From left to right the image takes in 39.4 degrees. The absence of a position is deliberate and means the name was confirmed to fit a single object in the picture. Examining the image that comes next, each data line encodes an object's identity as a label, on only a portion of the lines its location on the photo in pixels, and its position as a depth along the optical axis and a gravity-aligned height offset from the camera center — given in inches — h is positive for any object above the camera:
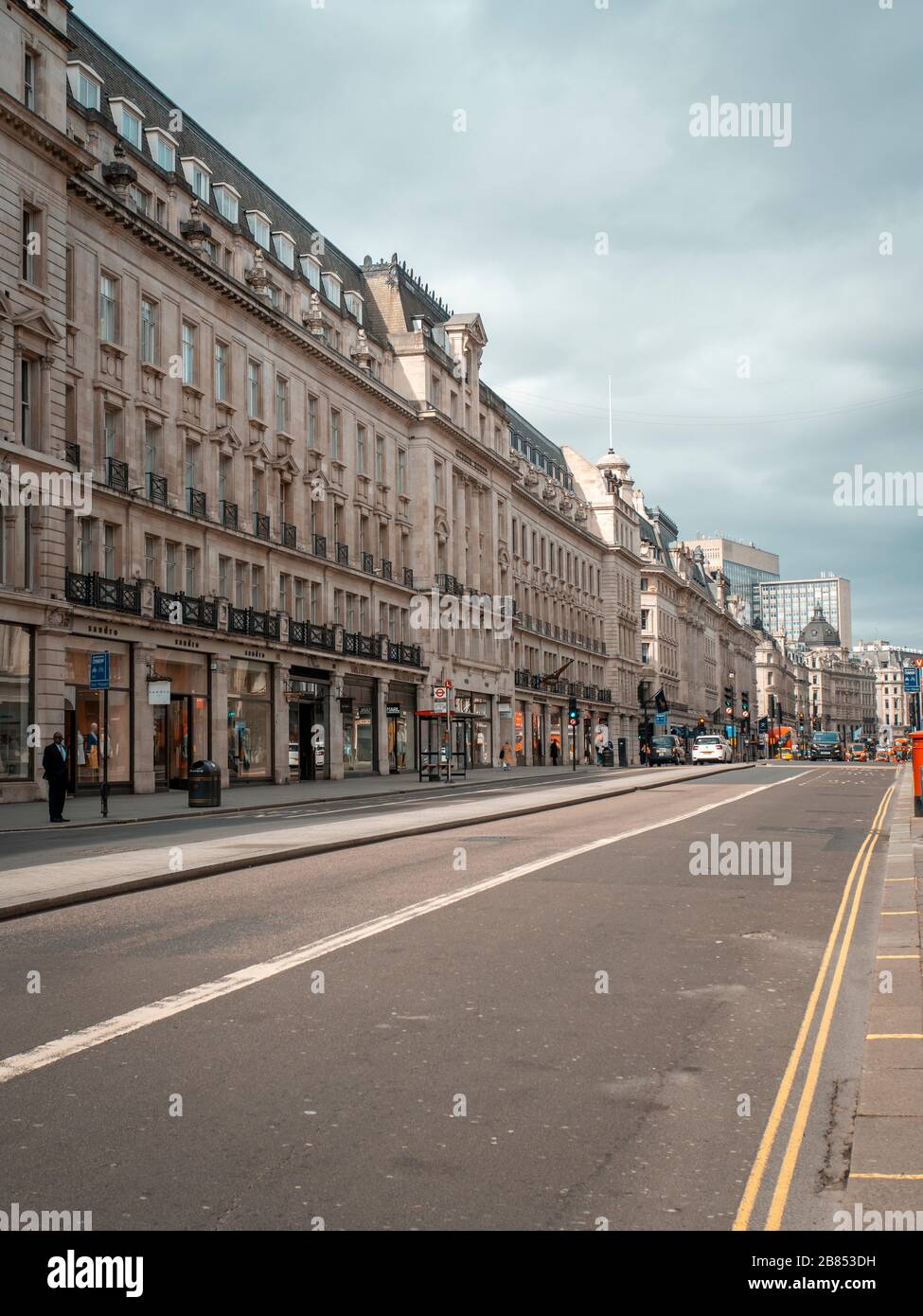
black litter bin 1116.5 -50.3
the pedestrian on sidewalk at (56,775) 928.9 -31.8
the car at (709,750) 3646.7 -77.4
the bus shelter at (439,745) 1809.8 -33.4
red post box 847.1 -26.6
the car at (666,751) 3535.9 -76.0
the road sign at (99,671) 991.6 +46.0
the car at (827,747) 4175.7 -85.1
